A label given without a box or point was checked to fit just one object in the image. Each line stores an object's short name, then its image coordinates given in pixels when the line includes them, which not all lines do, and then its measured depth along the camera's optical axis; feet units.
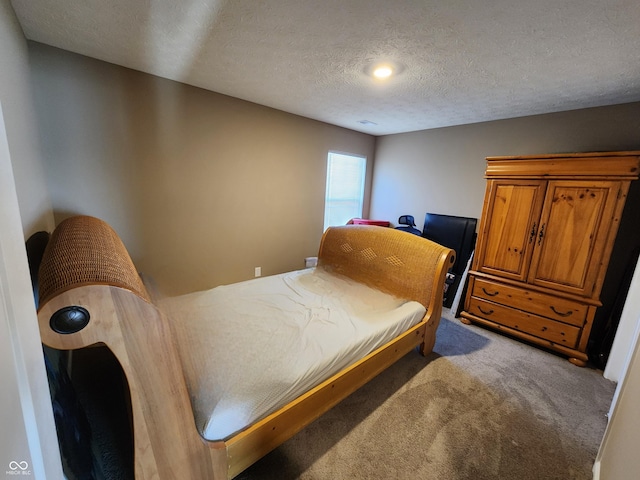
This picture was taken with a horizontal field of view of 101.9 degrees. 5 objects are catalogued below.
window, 13.02
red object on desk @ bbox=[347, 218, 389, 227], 12.57
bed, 2.48
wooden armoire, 7.05
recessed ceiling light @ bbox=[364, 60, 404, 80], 6.10
